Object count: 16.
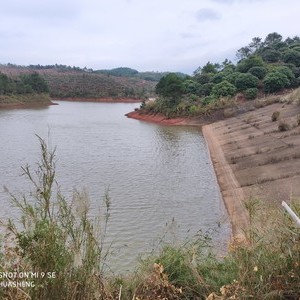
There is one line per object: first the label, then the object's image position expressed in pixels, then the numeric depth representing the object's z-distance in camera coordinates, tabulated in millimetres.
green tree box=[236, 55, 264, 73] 47250
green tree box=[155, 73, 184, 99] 44250
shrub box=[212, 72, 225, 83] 47825
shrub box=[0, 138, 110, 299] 3262
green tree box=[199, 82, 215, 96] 46312
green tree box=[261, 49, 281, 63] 55188
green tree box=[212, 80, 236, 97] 42844
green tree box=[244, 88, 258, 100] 42219
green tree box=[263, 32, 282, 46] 80419
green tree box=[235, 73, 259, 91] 43500
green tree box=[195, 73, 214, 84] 50312
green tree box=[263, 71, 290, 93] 42125
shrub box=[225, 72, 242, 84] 45291
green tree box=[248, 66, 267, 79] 45500
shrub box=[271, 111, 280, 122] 26219
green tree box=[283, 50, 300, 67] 49500
